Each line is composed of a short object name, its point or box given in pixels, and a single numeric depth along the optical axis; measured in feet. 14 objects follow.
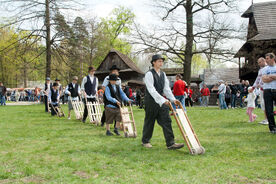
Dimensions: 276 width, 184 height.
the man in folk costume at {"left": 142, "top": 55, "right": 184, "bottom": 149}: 19.43
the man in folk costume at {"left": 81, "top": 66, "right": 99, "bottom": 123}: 36.00
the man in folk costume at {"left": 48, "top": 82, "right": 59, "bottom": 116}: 47.19
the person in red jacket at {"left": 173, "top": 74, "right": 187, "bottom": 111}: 44.47
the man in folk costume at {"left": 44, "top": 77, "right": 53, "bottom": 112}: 48.81
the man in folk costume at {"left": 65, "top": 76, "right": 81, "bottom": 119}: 42.98
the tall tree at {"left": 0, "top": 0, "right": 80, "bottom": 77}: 82.27
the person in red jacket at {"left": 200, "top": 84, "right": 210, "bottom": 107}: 75.14
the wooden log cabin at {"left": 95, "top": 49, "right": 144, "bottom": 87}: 146.41
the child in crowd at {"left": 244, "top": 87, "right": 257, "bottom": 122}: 33.96
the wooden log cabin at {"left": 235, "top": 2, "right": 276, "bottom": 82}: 89.35
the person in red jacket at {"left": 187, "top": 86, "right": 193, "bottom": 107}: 77.79
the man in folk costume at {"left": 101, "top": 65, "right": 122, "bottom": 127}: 28.27
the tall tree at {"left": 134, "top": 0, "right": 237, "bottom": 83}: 74.74
